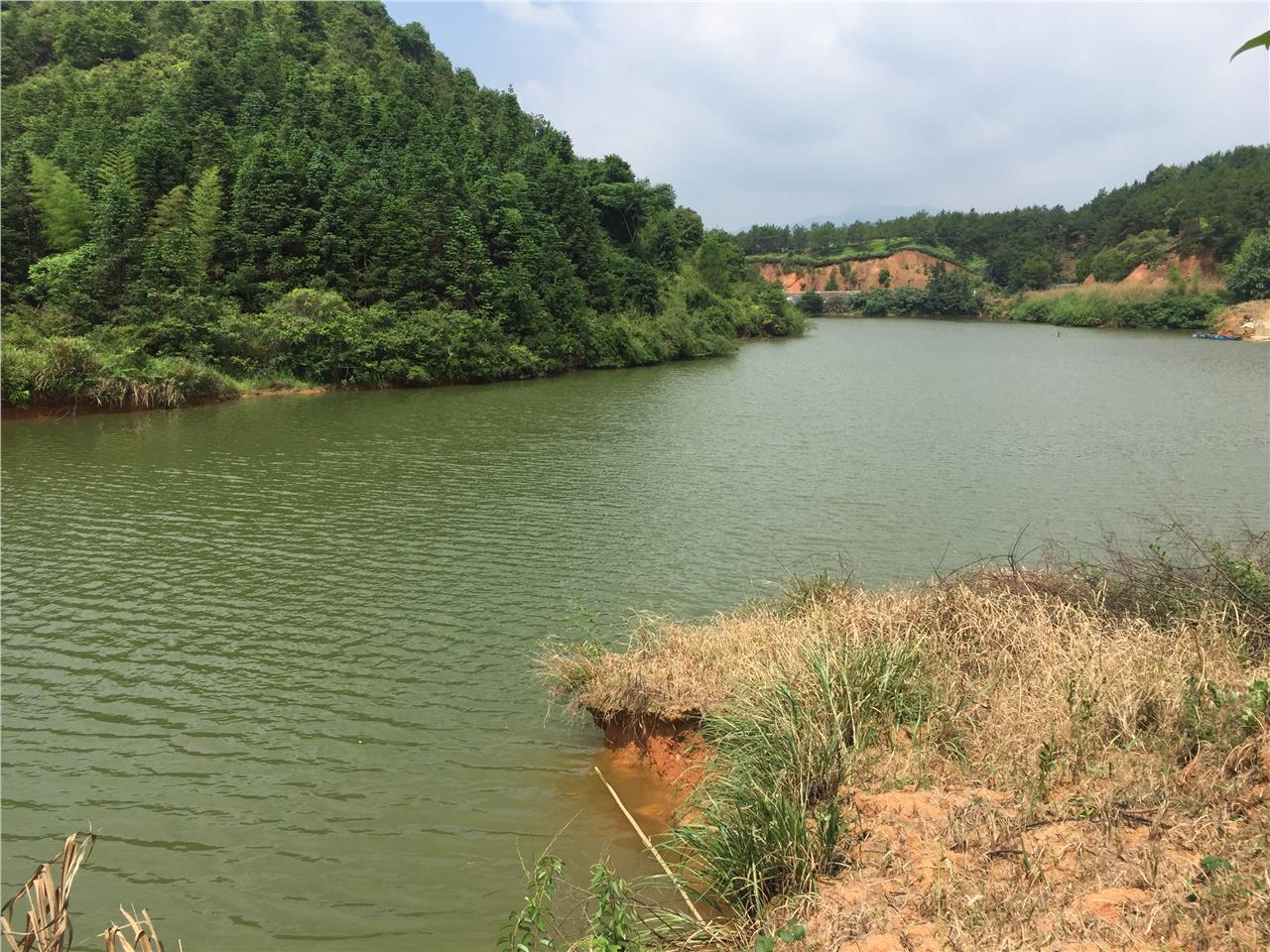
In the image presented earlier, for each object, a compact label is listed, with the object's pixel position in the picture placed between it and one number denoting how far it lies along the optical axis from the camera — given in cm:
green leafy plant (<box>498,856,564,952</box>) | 421
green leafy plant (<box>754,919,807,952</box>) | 392
